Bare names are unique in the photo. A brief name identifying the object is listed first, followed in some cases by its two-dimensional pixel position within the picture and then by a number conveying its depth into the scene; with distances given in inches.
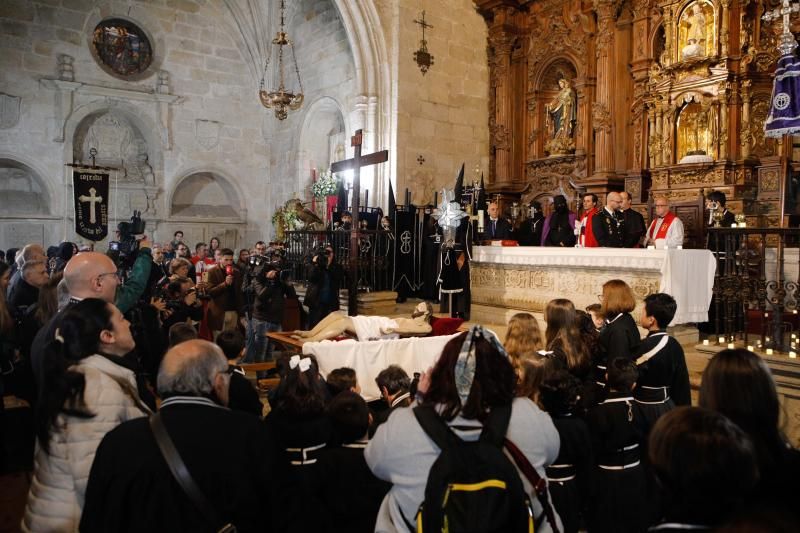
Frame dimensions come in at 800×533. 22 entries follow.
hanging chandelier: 483.8
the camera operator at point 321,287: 315.9
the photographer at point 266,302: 275.1
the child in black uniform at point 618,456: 117.6
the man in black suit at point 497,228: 390.0
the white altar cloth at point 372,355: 196.9
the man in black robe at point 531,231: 408.8
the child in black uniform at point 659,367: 127.6
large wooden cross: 354.9
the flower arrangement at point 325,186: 532.7
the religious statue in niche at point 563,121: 461.7
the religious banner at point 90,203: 534.9
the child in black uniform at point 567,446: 108.3
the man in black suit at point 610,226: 319.0
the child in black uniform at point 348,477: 105.3
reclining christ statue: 221.5
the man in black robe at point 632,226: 334.0
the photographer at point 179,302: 241.3
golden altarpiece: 364.8
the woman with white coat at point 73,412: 84.8
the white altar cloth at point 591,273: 261.3
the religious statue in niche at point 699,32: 375.2
